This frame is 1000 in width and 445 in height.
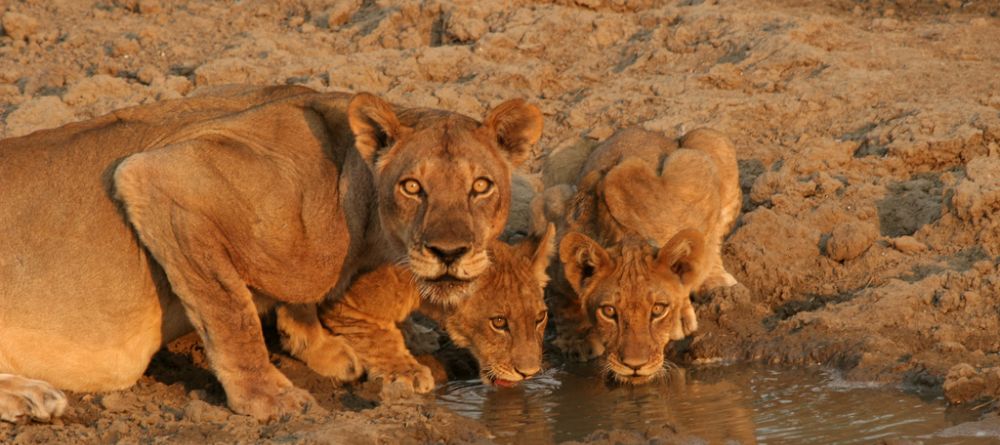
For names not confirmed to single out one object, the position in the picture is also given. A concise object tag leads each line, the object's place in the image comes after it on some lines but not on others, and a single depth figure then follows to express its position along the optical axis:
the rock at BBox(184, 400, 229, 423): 13.93
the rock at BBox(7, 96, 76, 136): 21.36
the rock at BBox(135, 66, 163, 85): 22.73
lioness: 13.92
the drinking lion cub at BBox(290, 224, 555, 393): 15.51
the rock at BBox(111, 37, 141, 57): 23.81
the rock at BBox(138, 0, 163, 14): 25.28
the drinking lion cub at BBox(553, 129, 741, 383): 15.94
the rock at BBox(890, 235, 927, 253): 18.08
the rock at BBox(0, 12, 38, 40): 24.41
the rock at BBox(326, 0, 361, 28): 24.91
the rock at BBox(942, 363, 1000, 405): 14.45
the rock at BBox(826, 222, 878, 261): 18.16
